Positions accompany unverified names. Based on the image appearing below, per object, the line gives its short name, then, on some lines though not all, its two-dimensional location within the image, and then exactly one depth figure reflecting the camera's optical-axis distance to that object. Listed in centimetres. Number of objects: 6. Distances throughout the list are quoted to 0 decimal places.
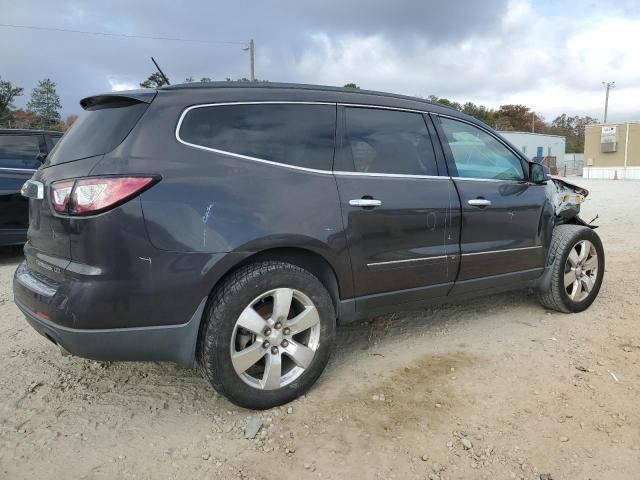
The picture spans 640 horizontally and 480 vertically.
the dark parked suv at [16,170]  638
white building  4525
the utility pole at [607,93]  6378
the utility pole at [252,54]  2803
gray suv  240
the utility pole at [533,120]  7856
